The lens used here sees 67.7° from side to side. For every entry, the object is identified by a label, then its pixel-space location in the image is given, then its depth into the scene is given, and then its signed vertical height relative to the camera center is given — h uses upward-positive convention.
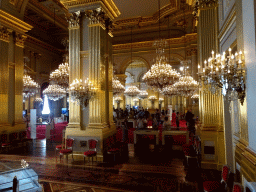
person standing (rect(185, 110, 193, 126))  9.64 -0.51
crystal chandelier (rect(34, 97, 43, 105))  14.61 +0.59
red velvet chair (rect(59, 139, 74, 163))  5.94 -1.33
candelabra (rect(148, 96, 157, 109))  16.23 +0.71
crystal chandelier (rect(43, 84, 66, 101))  11.59 +1.01
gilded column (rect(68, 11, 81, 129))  6.49 +1.70
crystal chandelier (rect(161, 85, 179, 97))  11.13 +0.93
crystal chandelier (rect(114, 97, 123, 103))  18.11 +0.74
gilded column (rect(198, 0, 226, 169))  5.26 -0.01
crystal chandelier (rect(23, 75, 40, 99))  9.72 +1.16
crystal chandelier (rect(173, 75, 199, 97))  9.73 +1.11
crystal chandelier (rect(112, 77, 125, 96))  11.42 +1.19
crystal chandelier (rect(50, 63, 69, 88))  8.30 +1.46
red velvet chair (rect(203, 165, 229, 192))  3.02 -1.34
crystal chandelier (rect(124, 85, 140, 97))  14.44 +1.18
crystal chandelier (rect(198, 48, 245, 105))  2.97 +0.50
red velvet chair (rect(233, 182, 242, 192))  2.30 -1.00
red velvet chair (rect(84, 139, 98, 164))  5.73 -1.34
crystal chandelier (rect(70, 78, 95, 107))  6.09 +0.52
